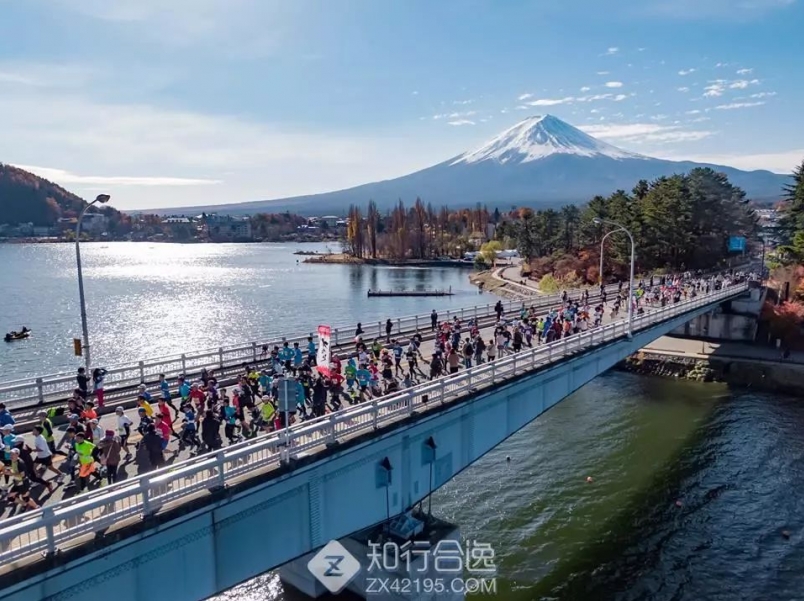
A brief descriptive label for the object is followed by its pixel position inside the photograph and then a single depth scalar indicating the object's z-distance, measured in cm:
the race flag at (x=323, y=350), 1445
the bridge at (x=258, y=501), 951
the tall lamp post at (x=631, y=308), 2756
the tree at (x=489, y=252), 12256
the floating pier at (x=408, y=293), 8700
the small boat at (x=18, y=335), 5381
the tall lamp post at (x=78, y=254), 1640
